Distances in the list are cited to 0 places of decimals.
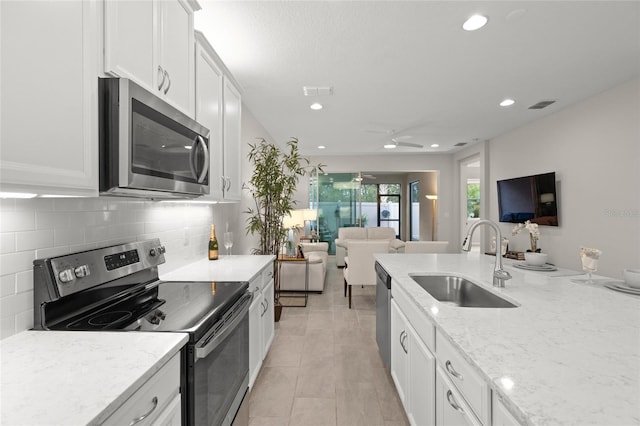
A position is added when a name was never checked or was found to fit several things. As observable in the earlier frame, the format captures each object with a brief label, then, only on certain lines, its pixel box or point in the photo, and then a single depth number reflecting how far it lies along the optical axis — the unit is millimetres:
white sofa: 6957
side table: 4367
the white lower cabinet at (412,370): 1375
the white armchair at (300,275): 4672
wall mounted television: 4316
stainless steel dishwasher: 2270
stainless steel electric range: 1123
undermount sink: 1841
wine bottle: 2559
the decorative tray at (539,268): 2055
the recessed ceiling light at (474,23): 2070
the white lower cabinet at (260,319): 2074
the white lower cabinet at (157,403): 773
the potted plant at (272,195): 3385
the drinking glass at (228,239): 2701
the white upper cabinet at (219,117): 1896
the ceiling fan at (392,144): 5486
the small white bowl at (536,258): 2082
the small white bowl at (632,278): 1550
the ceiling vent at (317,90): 3262
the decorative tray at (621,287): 1510
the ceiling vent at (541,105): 3877
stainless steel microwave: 1066
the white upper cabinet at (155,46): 1114
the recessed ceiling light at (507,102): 3772
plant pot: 3633
